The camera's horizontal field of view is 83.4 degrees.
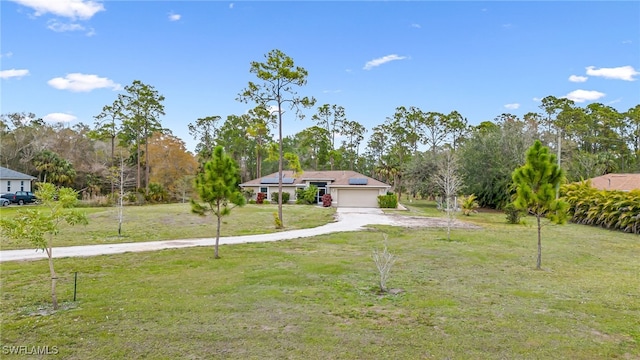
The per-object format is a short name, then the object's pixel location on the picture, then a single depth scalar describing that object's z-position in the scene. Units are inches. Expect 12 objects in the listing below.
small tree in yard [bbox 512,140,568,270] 381.7
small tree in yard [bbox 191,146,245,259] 424.2
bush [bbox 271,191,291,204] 1353.6
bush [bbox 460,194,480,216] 1070.6
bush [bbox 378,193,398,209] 1221.7
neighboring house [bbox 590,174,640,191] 1006.4
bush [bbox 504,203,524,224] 844.6
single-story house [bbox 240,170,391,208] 1291.8
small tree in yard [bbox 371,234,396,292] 294.4
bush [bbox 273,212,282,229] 710.5
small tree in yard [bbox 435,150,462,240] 944.3
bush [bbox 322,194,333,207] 1252.5
